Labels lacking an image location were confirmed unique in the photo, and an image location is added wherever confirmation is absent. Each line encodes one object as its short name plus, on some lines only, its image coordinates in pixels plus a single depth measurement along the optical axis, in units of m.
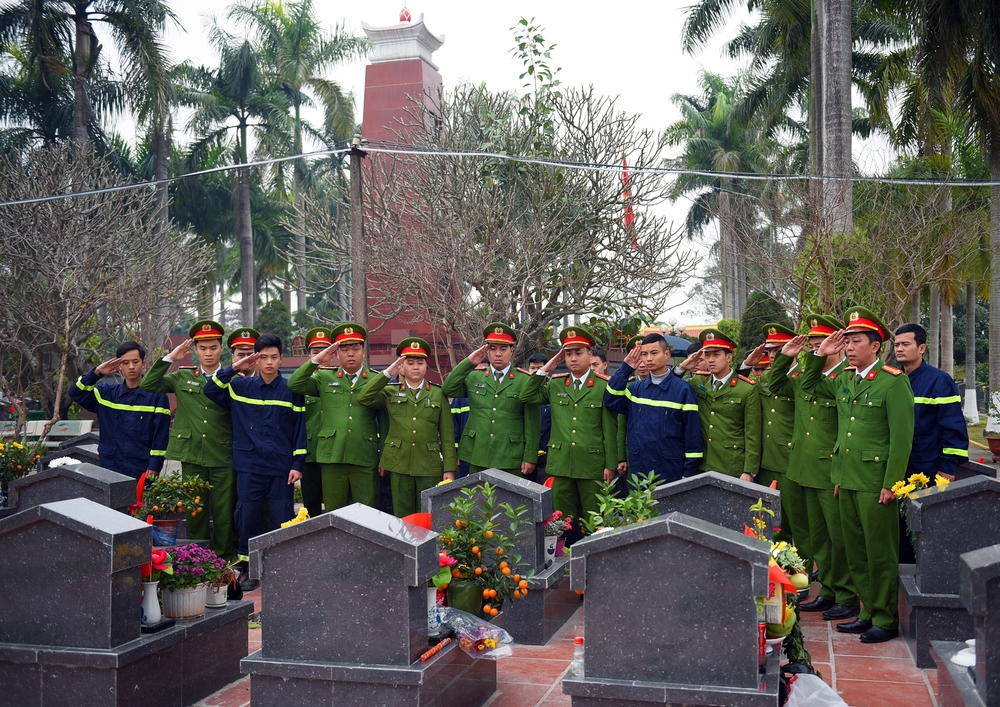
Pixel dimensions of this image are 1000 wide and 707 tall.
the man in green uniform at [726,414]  7.67
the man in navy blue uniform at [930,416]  6.54
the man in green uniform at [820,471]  6.73
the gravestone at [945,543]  5.59
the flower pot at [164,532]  6.64
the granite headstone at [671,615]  4.14
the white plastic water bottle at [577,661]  4.40
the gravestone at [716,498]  6.16
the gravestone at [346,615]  4.50
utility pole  10.52
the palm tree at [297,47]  35.84
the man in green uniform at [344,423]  8.09
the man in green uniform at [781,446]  7.45
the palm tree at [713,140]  40.88
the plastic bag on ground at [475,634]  4.94
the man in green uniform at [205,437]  8.13
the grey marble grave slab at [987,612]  3.63
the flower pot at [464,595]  5.39
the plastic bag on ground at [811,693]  4.39
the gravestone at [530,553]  6.34
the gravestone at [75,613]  4.70
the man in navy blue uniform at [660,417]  7.65
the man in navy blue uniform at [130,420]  8.58
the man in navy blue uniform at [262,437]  7.97
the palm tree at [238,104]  33.62
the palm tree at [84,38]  23.45
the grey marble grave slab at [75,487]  6.76
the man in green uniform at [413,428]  7.97
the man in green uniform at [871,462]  6.16
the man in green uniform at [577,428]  7.84
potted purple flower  5.24
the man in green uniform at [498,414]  8.09
